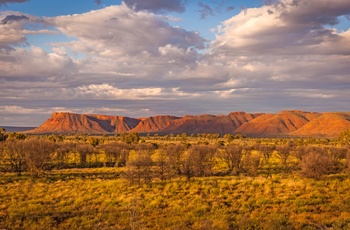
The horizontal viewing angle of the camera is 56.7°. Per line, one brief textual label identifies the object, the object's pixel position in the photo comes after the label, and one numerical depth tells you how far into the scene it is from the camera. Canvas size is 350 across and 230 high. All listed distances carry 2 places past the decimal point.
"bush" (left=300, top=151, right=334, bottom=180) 29.80
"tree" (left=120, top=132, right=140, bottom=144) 86.44
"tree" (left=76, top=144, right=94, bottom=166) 49.09
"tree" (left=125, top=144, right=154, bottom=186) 28.58
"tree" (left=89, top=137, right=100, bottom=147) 67.31
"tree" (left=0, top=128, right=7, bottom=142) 67.46
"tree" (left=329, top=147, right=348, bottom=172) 41.59
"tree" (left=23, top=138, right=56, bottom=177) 34.38
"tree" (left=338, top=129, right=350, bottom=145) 68.25
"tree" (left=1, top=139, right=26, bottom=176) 37.84
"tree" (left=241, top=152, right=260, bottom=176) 34.43
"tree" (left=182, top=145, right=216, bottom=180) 32.94
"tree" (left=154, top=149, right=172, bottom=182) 31.68
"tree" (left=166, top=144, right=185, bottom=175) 36.56
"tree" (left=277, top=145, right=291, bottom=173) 40.17
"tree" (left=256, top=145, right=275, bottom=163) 52.01
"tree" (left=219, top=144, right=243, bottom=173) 39.94
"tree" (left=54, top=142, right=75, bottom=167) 47.50
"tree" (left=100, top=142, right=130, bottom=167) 49.83
